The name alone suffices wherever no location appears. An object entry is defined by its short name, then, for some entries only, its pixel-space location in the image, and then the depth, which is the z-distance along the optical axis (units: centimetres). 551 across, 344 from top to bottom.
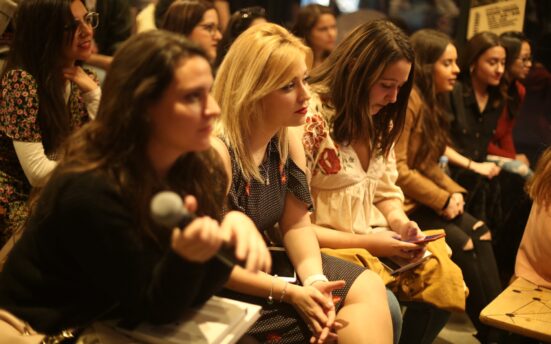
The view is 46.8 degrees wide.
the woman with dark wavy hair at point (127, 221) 124
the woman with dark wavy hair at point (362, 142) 233
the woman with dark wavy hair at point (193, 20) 350
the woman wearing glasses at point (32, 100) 218
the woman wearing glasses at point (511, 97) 407
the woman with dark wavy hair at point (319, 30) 429
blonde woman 182
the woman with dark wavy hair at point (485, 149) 342
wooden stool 182
